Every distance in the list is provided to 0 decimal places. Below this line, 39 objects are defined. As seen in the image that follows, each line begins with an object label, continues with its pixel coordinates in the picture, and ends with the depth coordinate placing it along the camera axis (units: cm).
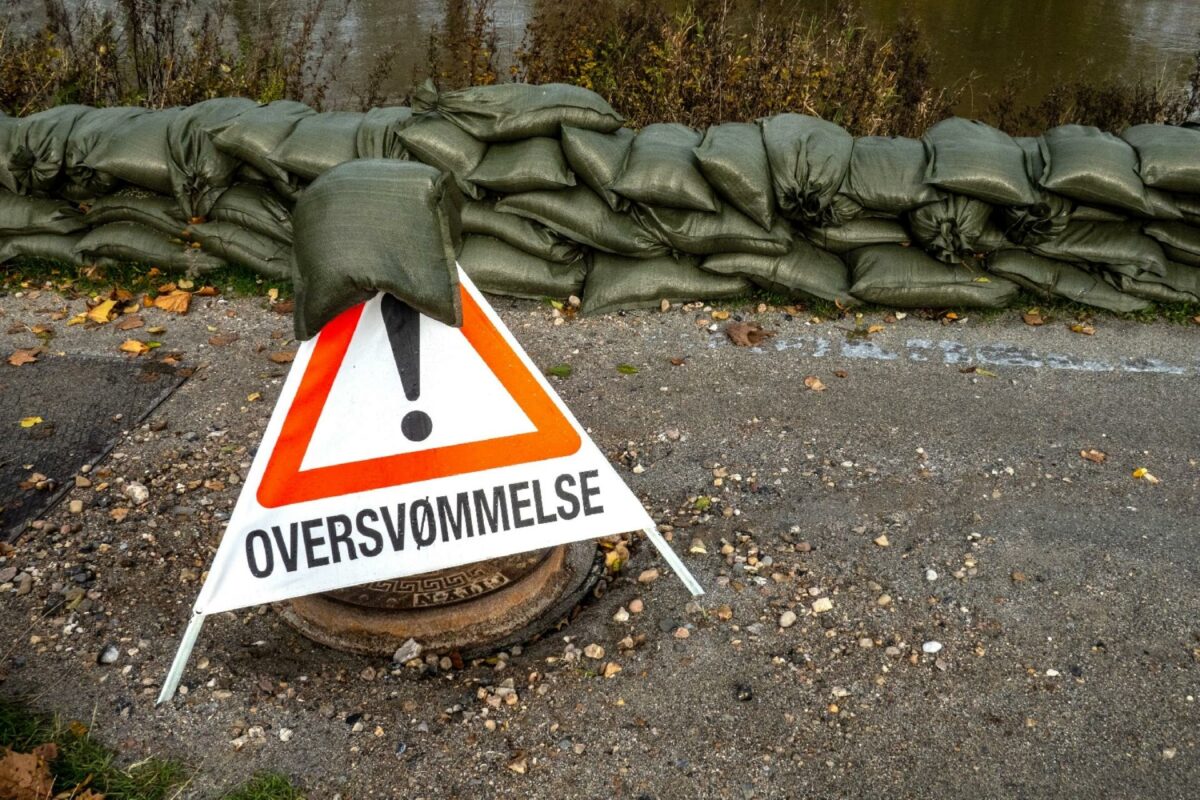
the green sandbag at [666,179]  488
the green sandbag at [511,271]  524
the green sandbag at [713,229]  503
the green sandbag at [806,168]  486
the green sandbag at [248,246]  538
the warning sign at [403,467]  271
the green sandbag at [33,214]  550
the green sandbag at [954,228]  489
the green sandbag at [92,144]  522
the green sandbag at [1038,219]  488
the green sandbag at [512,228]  517
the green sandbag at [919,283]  511
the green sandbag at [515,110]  495
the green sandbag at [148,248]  549
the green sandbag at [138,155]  513
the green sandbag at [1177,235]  505
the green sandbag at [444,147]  495
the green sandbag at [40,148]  523
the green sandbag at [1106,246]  505
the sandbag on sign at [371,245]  264
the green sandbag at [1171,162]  475
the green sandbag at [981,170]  478
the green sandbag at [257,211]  529
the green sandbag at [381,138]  503
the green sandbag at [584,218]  509
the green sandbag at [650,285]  521
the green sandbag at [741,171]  483
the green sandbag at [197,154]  512
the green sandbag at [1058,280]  515
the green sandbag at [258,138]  505
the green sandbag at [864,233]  511
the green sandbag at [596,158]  493
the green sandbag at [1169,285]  515
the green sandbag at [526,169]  496
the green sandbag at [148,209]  540
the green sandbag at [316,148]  498
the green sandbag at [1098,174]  476
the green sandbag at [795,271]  515
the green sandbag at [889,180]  489
